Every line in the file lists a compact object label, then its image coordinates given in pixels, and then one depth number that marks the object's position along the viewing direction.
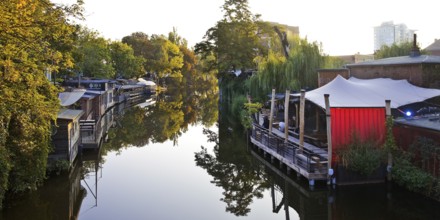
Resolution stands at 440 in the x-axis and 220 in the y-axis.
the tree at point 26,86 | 10.93
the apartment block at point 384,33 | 187.79
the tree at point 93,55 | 54.36
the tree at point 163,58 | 90.50
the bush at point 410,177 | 14.40
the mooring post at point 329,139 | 15.76
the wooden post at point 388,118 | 15.93
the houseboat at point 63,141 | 18.08
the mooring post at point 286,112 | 20.05
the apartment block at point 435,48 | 55.90
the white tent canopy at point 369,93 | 18.75
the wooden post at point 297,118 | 25.24
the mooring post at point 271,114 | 22.86
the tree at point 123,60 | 72.94
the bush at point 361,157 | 15.41
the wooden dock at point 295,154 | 16.19
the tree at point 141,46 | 92.44
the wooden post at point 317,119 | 22.80
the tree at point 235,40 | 53.06
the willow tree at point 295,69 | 32.44
